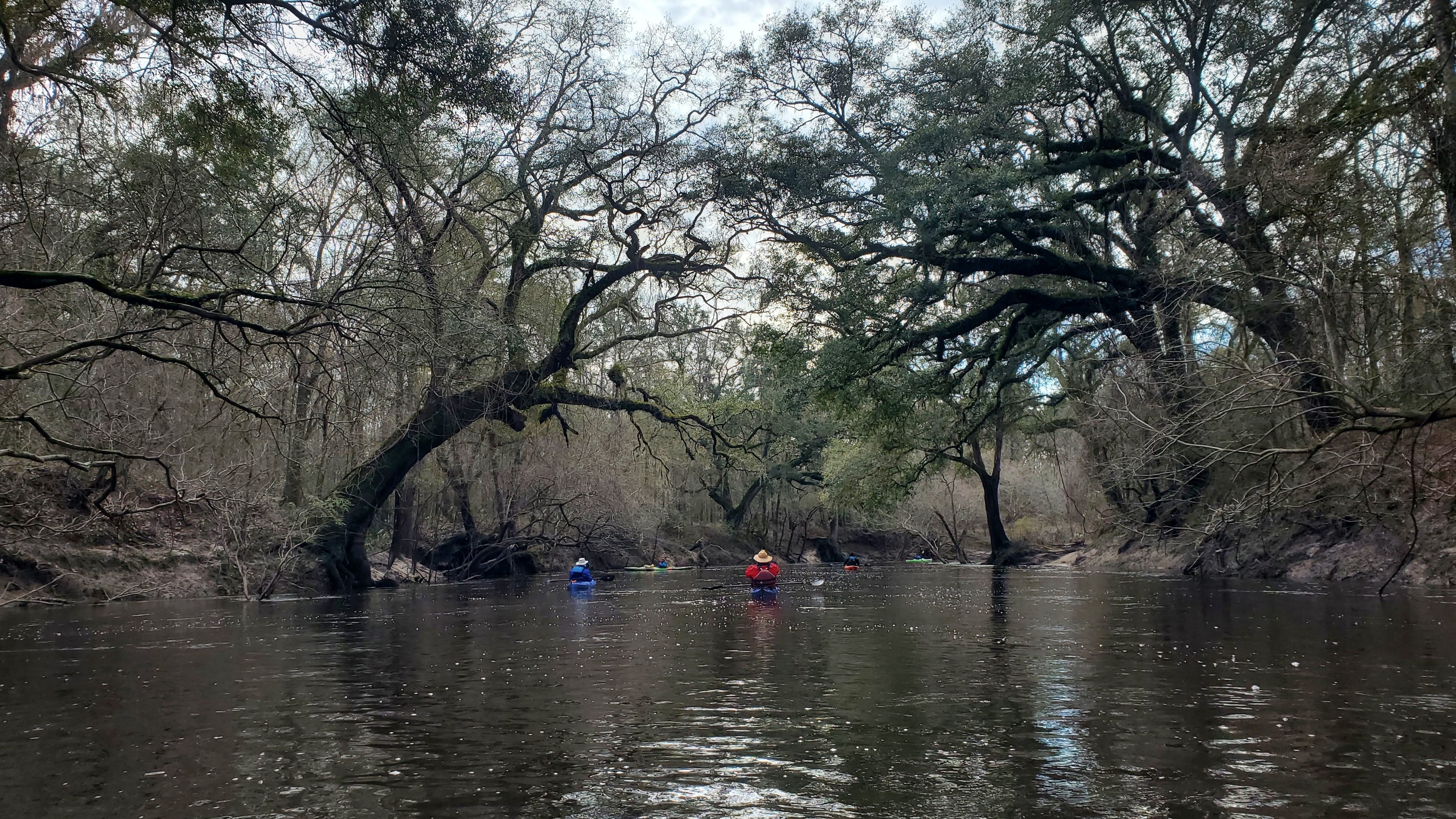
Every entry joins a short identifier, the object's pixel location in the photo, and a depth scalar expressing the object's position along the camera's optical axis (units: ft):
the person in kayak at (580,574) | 92.63
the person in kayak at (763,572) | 79.87
